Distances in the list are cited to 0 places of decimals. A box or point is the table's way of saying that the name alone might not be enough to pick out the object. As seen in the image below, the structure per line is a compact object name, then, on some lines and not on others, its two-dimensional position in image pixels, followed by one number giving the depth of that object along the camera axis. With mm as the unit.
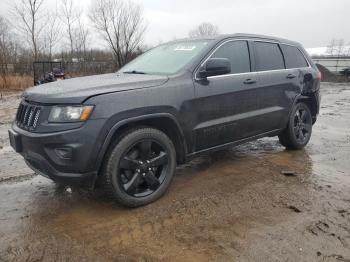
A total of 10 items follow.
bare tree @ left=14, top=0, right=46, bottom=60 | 27284
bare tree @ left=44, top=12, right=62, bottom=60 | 31150
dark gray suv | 3158
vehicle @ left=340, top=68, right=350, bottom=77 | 25891
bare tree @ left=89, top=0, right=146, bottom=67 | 29469
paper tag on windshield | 4336
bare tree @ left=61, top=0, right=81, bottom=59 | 34281
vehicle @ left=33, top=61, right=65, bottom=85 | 16594
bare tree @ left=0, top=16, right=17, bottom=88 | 22438
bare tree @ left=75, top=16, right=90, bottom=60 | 35062
